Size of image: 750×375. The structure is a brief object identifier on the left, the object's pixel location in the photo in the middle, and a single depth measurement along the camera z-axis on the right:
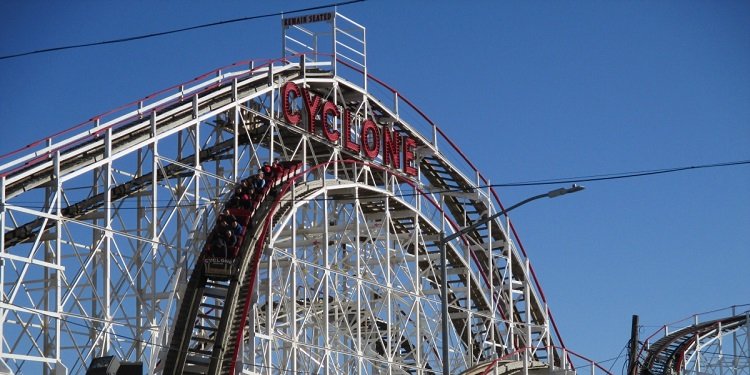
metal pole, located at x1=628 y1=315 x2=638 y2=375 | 67.25
